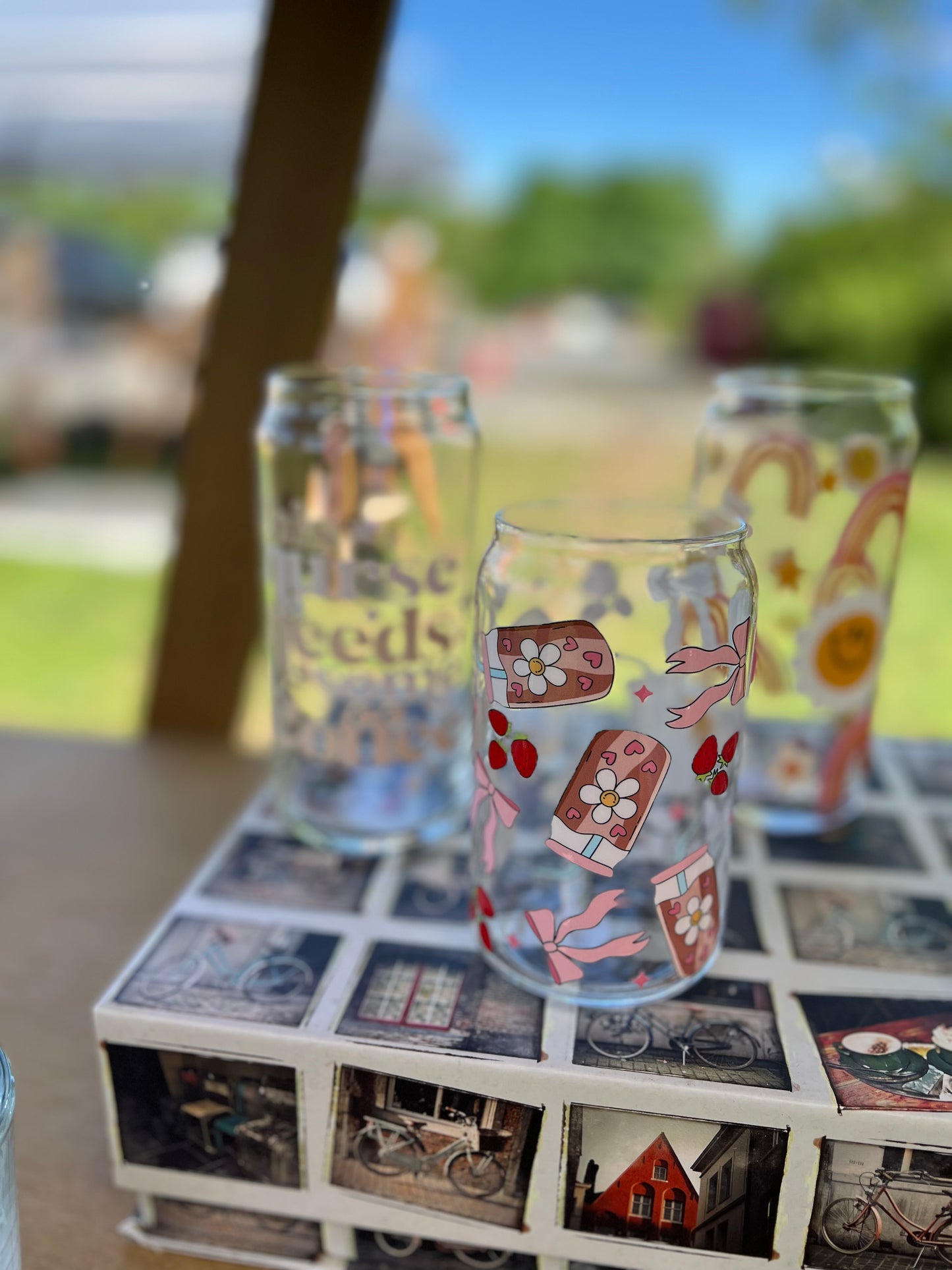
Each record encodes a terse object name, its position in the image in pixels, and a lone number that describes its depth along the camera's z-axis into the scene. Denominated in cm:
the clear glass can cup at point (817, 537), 57
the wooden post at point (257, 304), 68
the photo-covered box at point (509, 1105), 40
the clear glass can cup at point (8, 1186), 36
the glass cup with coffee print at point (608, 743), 42
